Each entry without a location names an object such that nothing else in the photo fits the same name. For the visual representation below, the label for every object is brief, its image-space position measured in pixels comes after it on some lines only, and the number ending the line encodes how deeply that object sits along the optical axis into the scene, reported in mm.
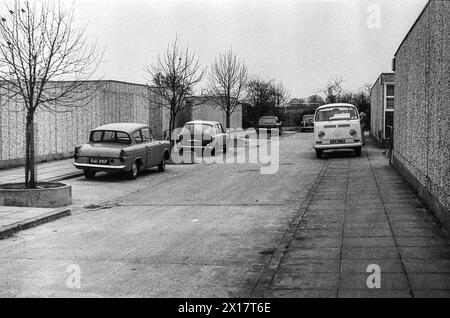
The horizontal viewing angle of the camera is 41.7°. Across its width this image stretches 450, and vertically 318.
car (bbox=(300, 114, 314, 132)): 54572
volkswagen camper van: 22562
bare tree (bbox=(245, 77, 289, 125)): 57656
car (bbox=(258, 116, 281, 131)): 49241
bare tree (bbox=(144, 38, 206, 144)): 24922
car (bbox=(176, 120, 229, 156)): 24859
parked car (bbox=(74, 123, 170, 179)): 16359
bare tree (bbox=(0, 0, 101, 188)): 12664
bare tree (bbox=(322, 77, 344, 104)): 65500
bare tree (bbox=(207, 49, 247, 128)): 40156
